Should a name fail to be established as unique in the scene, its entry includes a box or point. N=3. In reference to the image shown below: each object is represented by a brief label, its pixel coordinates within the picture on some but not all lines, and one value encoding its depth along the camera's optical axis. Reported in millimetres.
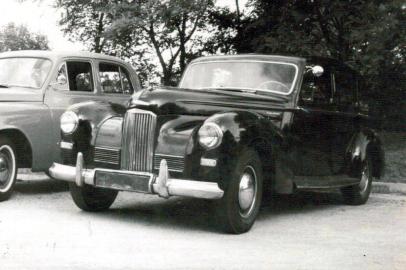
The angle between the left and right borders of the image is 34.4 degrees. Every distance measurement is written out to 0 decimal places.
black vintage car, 6137
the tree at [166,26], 13945
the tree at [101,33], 14633
